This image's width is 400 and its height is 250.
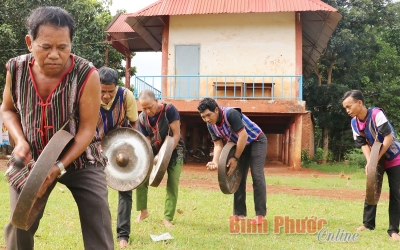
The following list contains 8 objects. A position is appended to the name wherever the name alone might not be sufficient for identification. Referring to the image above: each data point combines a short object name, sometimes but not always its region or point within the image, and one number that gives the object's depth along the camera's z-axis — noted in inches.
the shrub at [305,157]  831.8
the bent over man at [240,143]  229.1
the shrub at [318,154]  946.3
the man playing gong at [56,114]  101.5
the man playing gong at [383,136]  216.2
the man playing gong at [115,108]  175.8
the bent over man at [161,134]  221.7
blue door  654.5
